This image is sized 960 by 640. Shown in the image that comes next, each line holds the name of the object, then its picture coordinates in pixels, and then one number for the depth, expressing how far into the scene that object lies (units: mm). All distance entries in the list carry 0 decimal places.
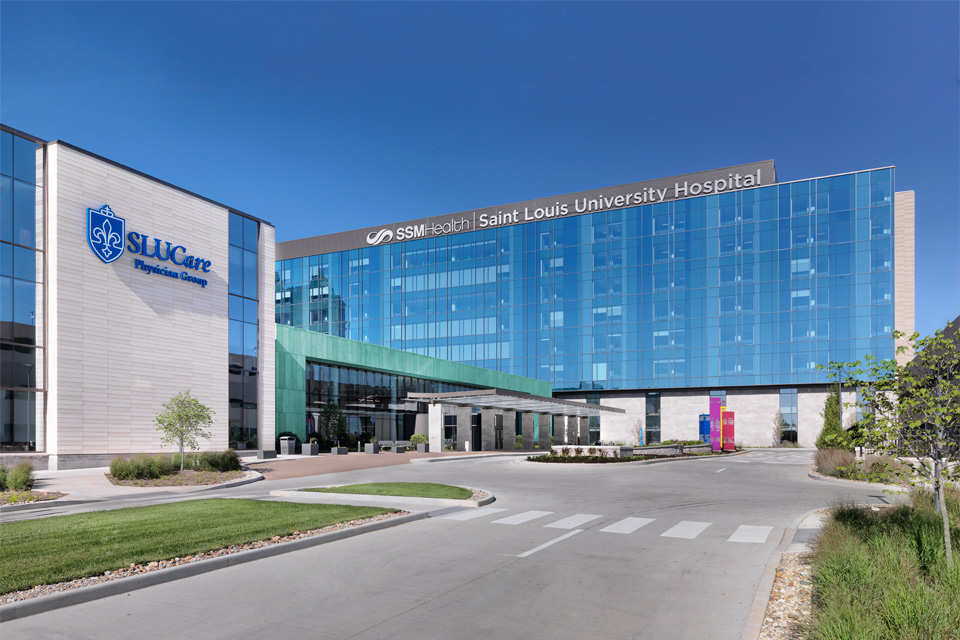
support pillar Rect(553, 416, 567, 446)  74312
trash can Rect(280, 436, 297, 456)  47156
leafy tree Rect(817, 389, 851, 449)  41369
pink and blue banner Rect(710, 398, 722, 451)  66688
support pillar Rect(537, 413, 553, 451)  68125
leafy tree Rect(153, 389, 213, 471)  30031
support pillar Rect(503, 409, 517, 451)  60406
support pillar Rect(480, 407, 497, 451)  57906
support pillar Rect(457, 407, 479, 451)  55116
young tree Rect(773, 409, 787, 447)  76438
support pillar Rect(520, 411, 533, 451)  66500
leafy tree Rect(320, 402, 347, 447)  54062
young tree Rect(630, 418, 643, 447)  83125
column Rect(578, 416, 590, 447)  82375
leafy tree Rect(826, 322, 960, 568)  8438
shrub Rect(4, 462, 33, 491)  21594
